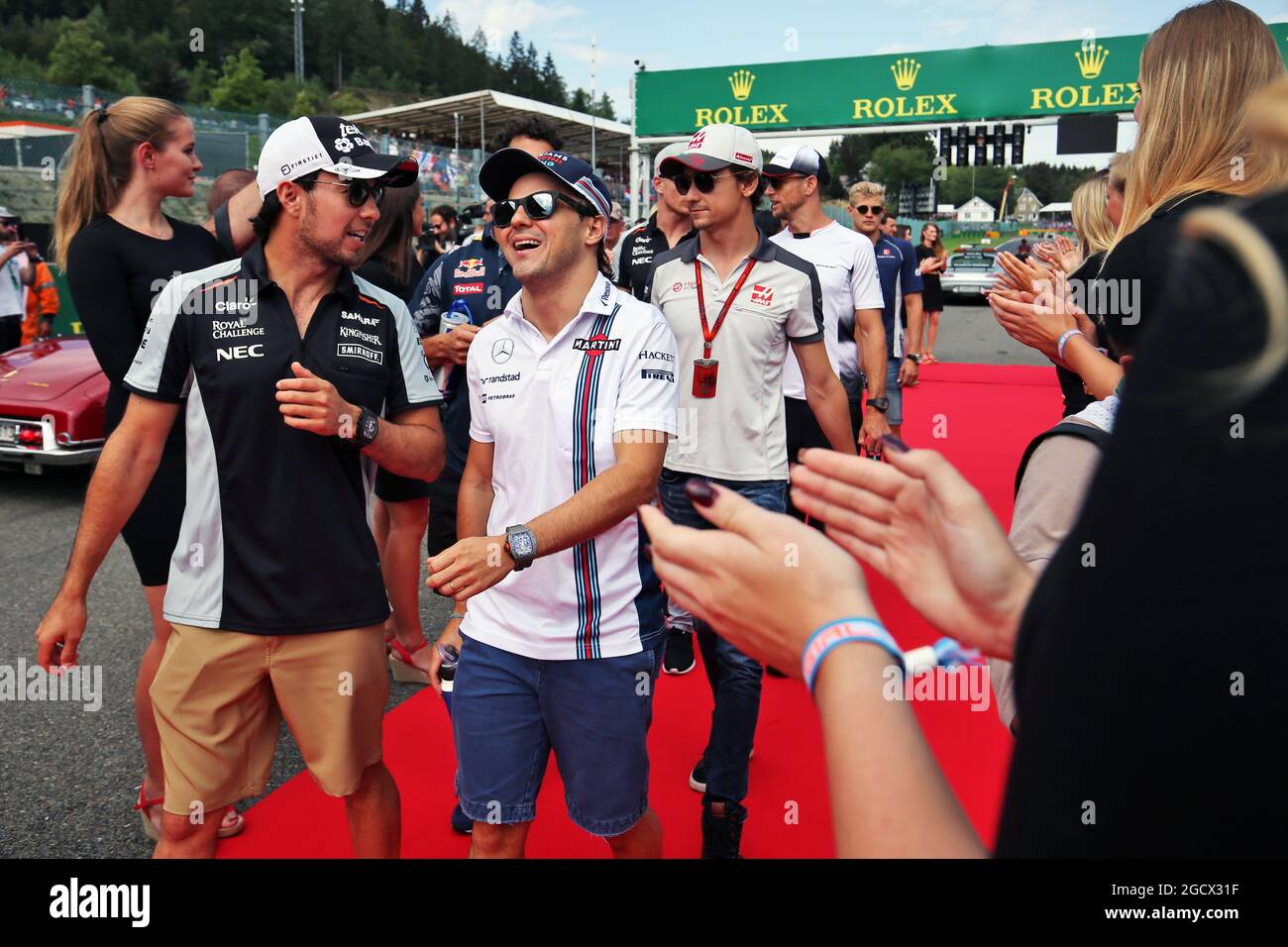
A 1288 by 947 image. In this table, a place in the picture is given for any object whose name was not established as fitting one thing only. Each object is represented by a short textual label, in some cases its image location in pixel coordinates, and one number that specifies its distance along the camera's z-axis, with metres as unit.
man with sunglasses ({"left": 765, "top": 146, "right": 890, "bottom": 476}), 5.40
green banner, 21.09
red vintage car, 6.97
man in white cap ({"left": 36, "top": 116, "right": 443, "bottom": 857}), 2.47
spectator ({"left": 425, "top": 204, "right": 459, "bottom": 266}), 12.40
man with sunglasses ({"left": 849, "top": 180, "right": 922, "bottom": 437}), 6.97
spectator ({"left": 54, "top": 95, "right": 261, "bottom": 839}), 3.12
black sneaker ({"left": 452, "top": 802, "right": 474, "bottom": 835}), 3.29
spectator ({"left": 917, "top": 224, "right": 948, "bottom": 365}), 14.76
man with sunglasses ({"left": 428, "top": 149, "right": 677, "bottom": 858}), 2.45
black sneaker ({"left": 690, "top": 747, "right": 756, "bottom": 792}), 3.62
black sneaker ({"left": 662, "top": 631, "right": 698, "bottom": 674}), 4.69
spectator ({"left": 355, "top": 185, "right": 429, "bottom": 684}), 4.44
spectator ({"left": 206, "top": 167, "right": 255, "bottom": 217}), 4.20
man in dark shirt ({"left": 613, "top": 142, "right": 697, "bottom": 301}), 5.48
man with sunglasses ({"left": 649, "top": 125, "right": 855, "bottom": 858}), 3.82
